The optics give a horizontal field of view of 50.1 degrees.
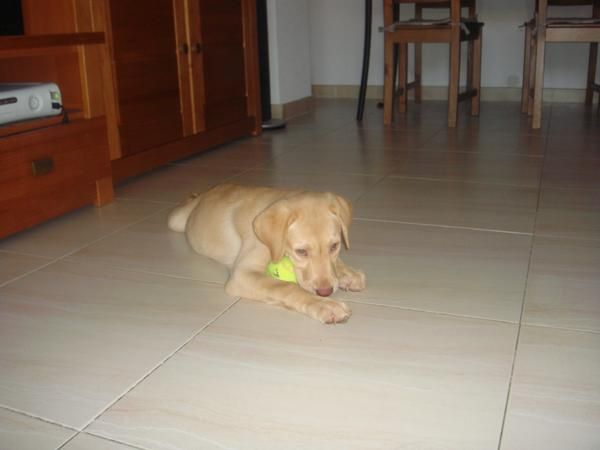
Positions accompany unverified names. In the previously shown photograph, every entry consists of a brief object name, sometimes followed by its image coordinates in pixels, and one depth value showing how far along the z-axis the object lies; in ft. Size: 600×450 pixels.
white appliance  6.42
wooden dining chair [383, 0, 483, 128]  12.04
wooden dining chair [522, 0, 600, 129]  11.16
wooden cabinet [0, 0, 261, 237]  6.56
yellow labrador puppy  4.52
